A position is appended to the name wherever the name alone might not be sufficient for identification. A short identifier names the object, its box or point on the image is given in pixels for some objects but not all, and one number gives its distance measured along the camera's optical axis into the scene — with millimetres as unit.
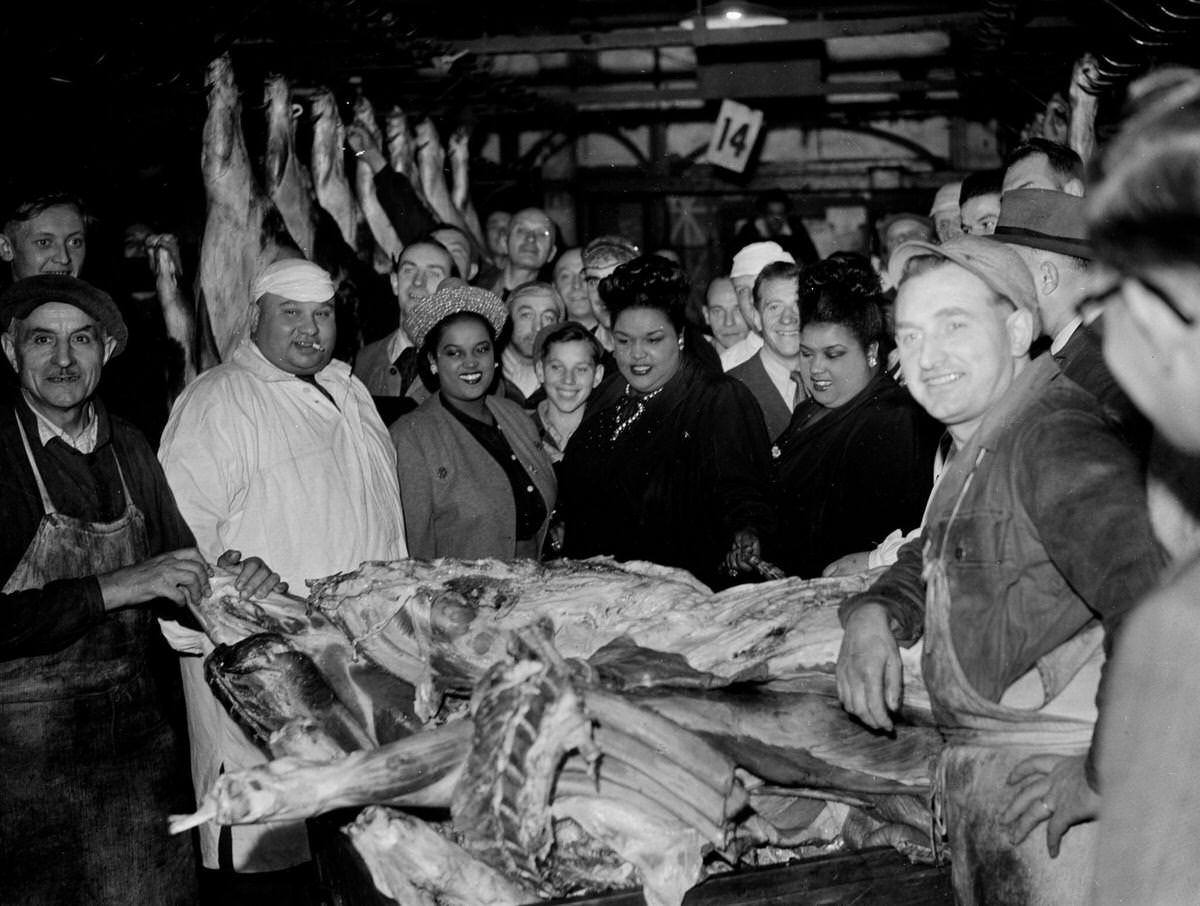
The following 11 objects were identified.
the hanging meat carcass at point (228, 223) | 5613
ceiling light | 9078
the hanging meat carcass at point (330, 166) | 7215
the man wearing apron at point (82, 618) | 3365
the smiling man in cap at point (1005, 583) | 1979
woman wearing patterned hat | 4453
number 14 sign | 10812
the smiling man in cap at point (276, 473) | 3980
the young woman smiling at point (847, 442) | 4141
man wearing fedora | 2928
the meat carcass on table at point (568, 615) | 2707
